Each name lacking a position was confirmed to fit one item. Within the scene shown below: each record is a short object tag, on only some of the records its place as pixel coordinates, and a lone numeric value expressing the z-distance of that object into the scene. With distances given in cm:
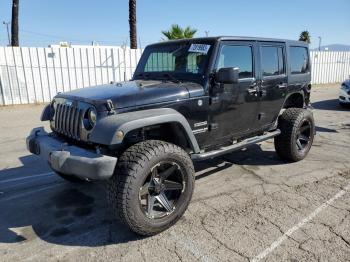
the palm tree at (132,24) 1591
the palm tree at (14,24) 1521
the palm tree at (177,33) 1700
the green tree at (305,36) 3269
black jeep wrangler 316
